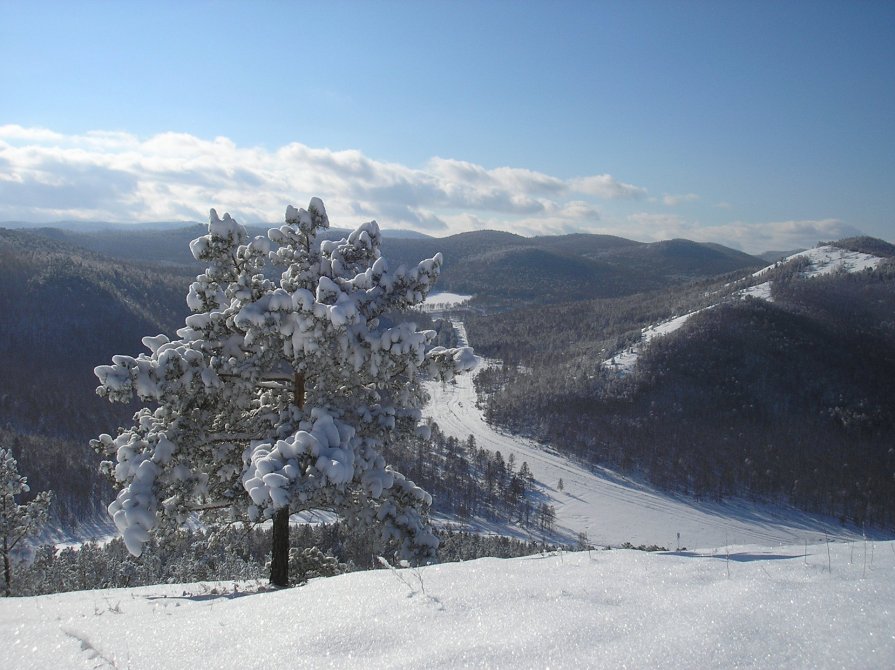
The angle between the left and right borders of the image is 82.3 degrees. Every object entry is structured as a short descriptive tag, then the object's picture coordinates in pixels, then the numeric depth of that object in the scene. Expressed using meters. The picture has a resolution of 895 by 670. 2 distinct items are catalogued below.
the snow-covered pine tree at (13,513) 19.64
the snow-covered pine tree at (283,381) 8.97
